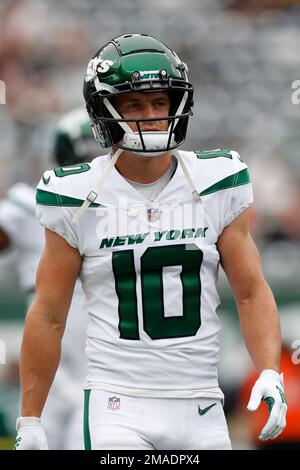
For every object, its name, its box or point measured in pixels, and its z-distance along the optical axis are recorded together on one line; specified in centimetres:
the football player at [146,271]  642
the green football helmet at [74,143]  1011
